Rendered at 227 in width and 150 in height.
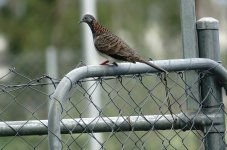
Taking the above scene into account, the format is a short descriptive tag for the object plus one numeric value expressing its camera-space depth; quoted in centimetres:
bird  1231
